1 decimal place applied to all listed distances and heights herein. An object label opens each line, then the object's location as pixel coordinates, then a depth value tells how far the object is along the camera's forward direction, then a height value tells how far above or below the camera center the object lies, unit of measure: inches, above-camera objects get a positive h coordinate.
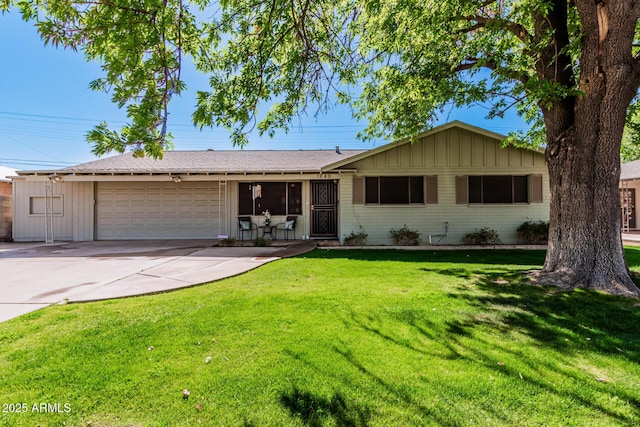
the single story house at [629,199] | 541.7 +30.5
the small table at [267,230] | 448.5 -21.5
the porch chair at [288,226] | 443.5 -15.1
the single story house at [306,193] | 389.7 +35.9
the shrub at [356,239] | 390.6 -31.7
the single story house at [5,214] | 466.9 +6.2
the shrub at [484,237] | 387.2 -29.7
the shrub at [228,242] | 388.8 -34.7
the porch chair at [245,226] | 450.6 -15.3
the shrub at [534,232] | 380.2 -23.0
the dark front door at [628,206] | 549.9 +16.5
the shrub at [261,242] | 385.1 -34.7
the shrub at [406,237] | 390.6 -29.3
